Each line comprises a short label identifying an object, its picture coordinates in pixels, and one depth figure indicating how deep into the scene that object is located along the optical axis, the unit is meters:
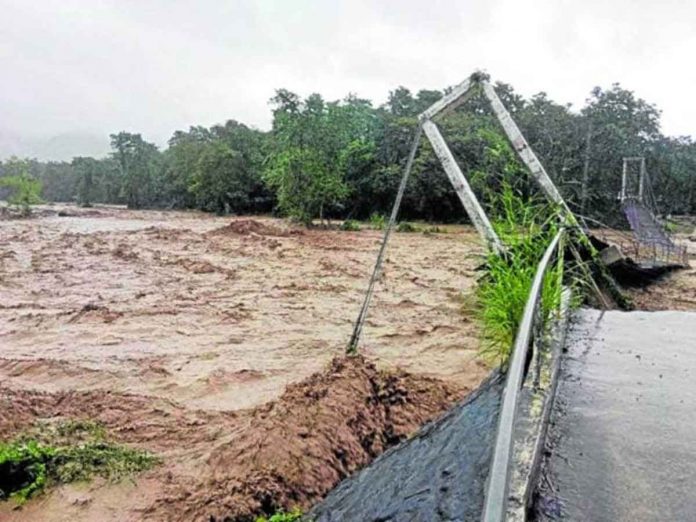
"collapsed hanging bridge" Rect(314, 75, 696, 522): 1.65
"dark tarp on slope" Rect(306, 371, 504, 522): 1.97
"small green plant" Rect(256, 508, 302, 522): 2.83
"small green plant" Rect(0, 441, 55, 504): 3.23
